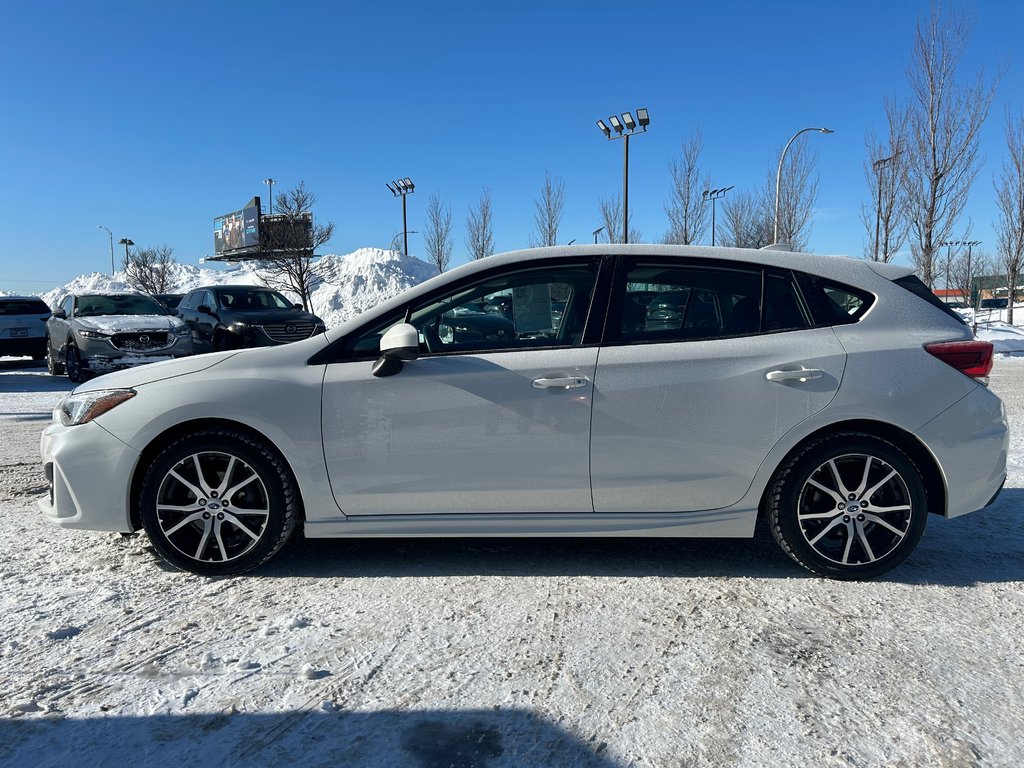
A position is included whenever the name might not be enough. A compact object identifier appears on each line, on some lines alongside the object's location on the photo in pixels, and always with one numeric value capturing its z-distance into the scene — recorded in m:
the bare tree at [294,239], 32.53
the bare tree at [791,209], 29.81
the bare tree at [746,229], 33.16
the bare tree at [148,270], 48.91
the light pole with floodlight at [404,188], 42.66
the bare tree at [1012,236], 25.31
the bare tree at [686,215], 31.38
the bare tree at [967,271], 51.84
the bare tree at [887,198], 23.81
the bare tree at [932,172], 19.52
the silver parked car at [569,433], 3.36
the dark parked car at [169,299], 26.67
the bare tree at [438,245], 41.31
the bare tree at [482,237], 39.06
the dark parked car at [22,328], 14.38
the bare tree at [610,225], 35.53
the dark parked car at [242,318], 14.73
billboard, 63.58
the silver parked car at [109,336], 11.30
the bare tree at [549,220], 35.59
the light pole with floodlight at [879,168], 23.49
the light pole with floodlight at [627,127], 22.25
